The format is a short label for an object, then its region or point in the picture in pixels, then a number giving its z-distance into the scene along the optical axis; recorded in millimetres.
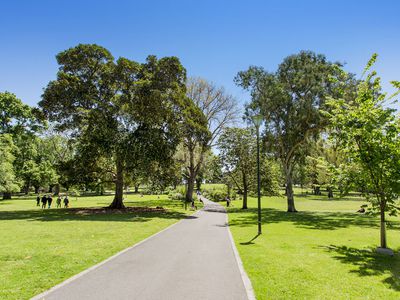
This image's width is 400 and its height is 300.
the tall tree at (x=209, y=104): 38906
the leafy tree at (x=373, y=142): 10836
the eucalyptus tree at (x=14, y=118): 41688
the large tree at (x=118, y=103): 24734
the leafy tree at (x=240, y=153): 35375
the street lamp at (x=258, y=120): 15180
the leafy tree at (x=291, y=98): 27656
